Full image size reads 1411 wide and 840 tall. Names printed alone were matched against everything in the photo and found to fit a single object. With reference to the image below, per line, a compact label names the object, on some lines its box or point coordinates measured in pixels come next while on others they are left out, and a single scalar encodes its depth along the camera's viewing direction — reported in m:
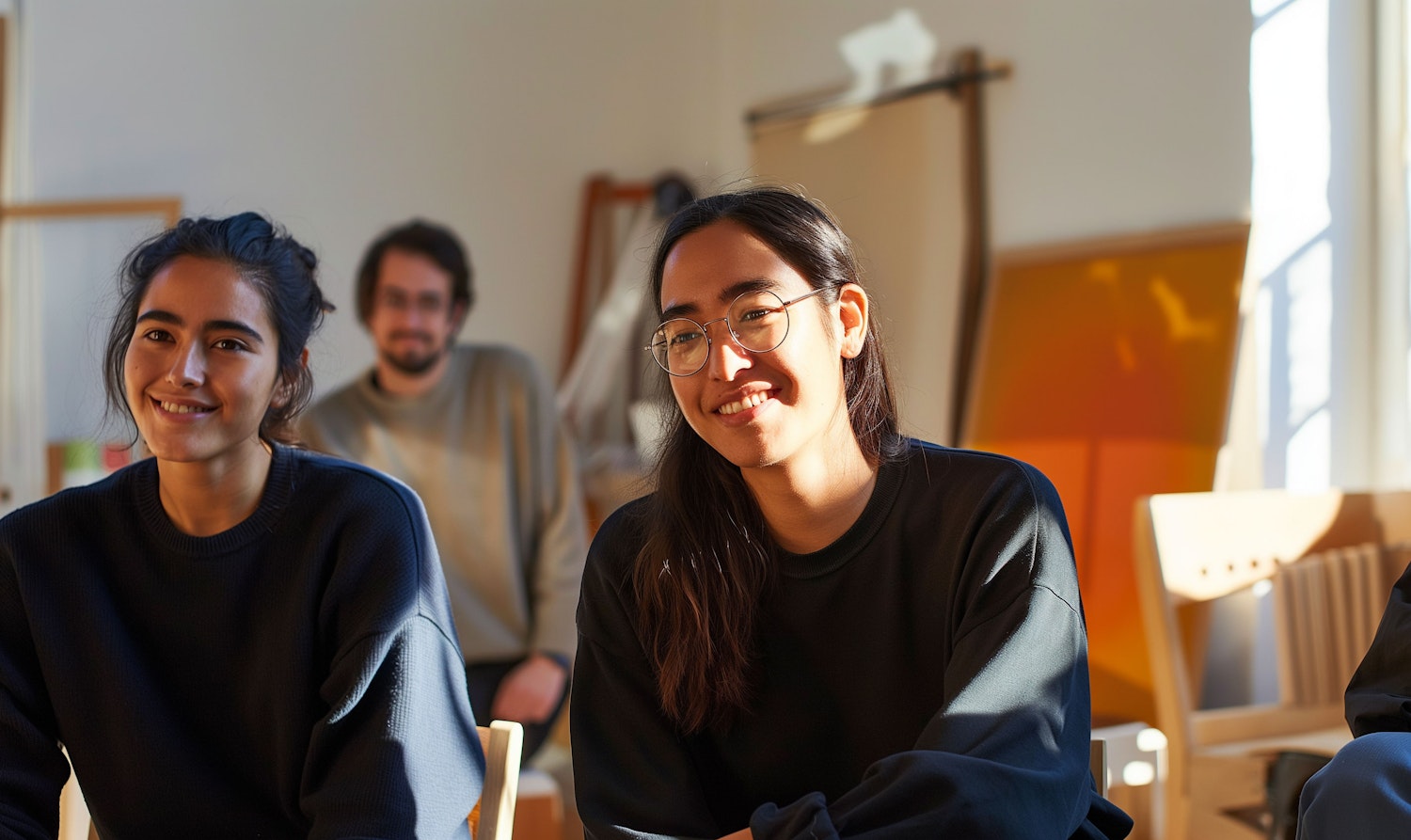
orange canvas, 3.49
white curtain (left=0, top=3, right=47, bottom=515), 4.64
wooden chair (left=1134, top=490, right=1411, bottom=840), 2.38
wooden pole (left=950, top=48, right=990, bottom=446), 4.24
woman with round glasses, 1.50
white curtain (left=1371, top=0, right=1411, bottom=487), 3.20
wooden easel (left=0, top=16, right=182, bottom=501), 4.65
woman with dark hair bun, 1.63
